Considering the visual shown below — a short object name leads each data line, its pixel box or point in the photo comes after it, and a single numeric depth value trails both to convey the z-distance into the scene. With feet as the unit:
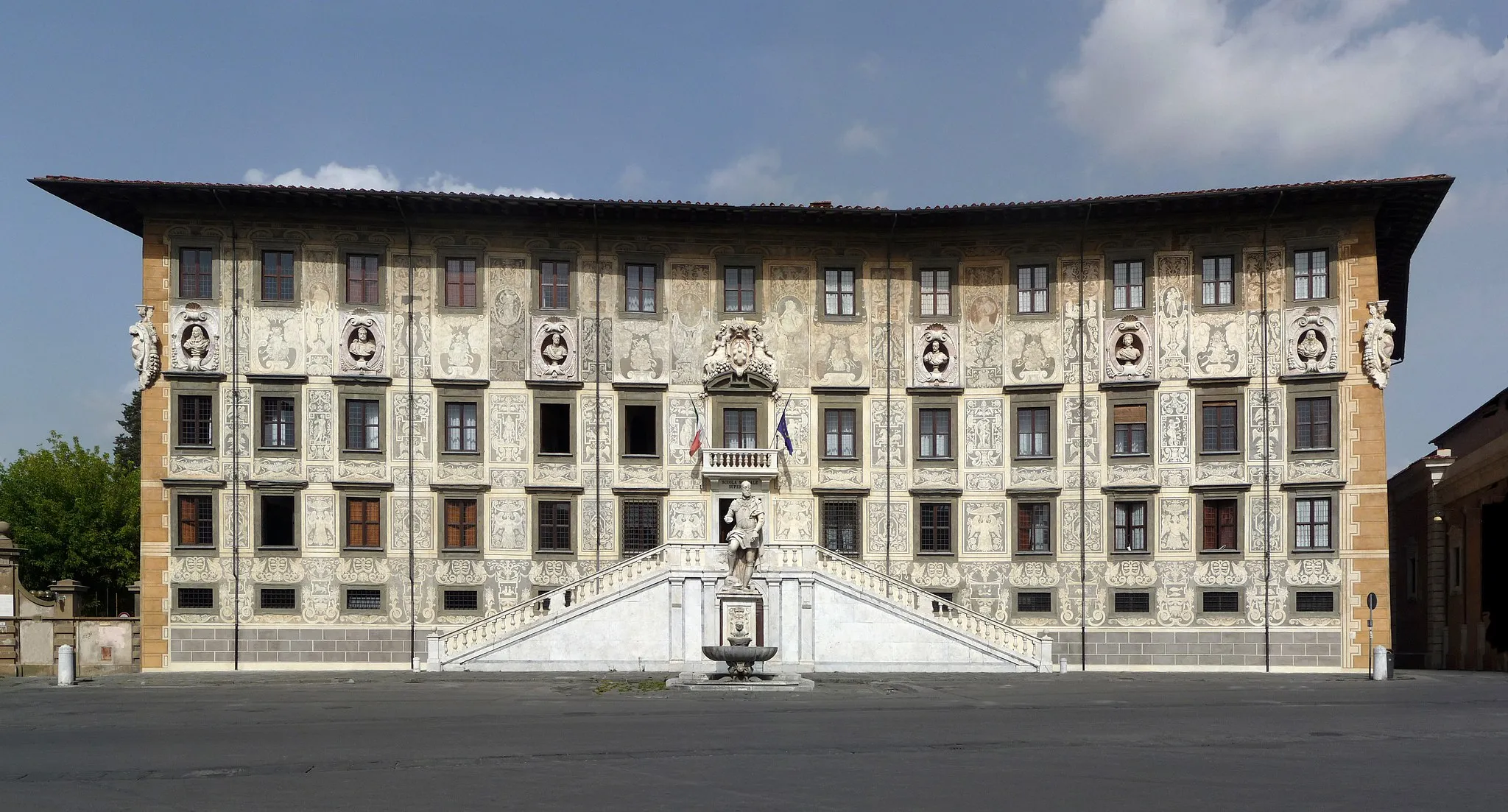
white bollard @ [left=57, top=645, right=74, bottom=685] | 120.37
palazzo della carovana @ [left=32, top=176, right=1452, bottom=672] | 135.85
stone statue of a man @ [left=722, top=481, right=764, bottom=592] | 107.86
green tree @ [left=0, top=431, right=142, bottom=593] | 232.53
